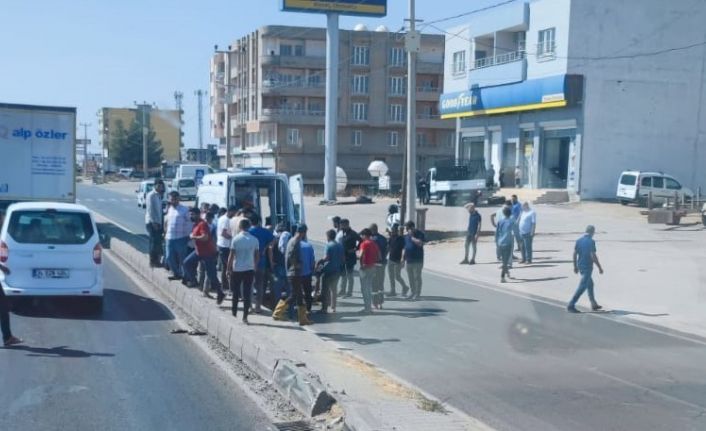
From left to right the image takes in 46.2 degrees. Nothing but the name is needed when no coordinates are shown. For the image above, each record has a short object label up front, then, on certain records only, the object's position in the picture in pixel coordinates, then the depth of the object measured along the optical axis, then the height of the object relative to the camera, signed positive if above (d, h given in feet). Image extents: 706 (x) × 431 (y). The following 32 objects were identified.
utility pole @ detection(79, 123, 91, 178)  381.77 -3.73
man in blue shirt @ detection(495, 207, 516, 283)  61.67 -6.27
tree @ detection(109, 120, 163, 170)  320.09 +0.94
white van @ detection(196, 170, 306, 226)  58.49 -3.02
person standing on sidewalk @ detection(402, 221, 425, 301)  51.49 -6.43
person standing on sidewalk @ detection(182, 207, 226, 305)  46.19 -5.52
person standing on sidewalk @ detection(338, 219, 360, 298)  49.19 -5.46
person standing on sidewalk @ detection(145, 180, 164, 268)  57.31 -5.14
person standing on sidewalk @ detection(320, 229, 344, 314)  44.83 -6.28
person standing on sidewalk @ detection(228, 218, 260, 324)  39.70 -5.46
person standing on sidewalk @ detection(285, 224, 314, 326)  41.34 -5.93
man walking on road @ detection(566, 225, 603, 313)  48.19 -6.03
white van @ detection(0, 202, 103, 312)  41.93 -5.43
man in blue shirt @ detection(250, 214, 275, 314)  43.60 -5.65
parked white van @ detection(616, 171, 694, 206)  122.83 -4.35
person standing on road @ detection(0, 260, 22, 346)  33.55 -7.19
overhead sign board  170.50 +30.06
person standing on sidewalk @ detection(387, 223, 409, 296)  52.24 -6.49
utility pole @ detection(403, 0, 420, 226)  83.71 +3.85
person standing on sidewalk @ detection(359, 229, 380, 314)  46.70 -6.53
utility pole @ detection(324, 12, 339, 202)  162.91 +4.37
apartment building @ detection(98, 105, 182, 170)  328.90 +6.58
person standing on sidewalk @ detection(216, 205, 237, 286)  46.80 -4.96
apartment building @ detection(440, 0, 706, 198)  133.90 +11.02
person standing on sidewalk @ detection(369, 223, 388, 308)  49.06 -7.60
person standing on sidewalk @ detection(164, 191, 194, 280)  50.70 -4.97
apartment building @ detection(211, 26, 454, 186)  238.07 +15.60
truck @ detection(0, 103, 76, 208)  71.00 -0.62
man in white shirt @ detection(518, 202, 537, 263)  69.32 -6.11
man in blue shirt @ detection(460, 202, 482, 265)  68.08 -6.36
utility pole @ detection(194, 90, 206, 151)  246.27 +10.91
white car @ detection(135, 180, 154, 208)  154.61 -8.00
